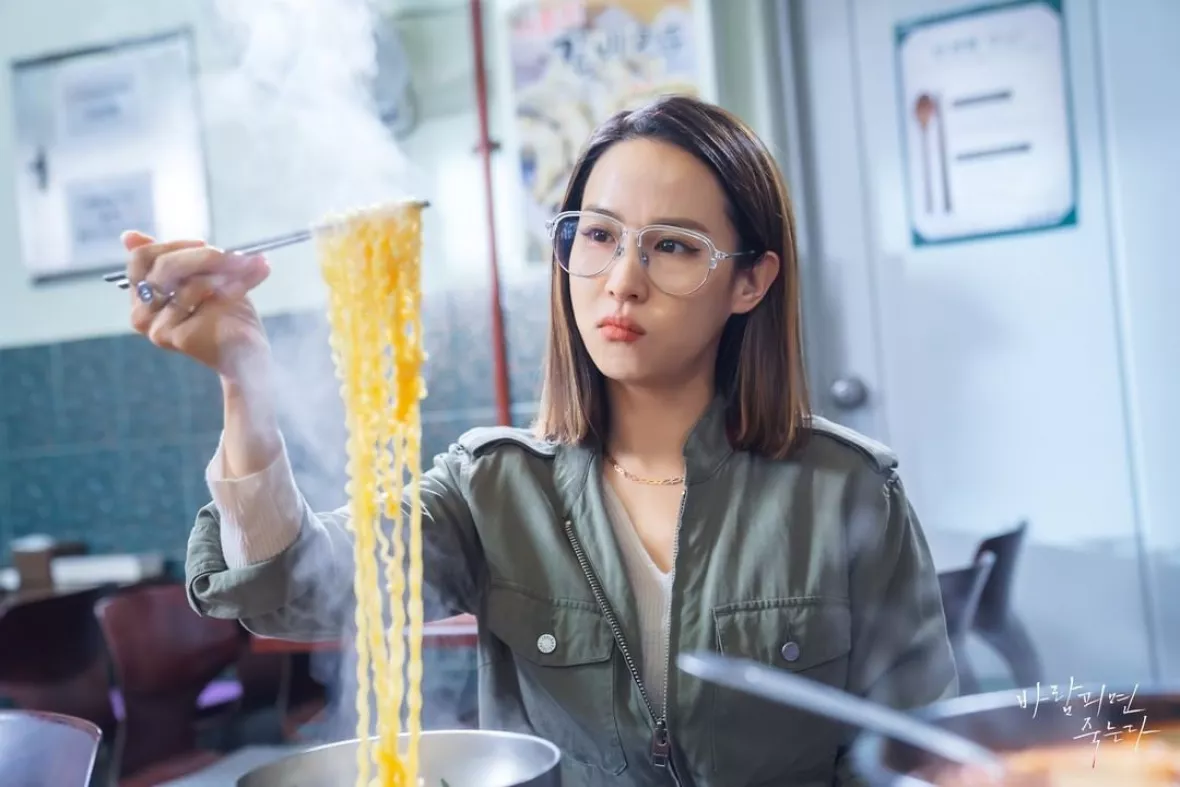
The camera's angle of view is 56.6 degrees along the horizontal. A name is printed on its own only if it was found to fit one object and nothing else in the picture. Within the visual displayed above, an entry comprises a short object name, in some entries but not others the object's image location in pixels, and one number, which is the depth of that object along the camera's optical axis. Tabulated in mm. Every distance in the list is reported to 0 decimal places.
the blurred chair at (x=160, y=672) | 2662
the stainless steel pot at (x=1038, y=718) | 940
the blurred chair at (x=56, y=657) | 2771
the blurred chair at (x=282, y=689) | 3191
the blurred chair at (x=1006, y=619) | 2543
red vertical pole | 3291
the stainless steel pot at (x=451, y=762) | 947
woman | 1393
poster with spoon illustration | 2945
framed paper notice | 3809
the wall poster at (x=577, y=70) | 3170
